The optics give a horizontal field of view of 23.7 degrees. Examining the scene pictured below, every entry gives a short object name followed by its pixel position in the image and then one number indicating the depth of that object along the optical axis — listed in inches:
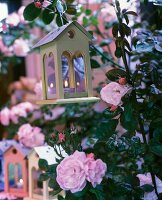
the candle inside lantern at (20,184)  62.4
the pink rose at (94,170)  40.6
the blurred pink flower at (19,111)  76.4
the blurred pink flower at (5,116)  77.2
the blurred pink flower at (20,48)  81.2
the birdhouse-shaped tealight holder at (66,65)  45.5
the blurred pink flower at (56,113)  79.4
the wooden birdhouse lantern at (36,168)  54.3
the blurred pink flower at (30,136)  64.9
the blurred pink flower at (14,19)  74.0
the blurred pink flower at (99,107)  81.9
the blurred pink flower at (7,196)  60.3
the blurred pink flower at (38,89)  78.3
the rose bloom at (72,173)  40.4
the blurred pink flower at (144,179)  47.5
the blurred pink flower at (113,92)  44.9
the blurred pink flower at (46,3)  49.8
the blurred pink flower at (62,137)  44.9
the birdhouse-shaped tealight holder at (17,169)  61.7
